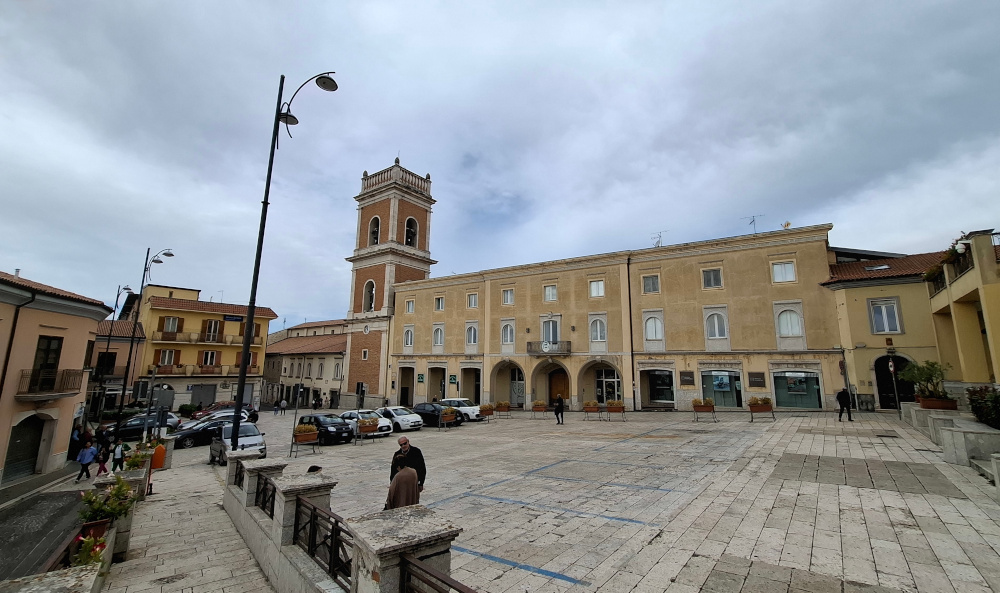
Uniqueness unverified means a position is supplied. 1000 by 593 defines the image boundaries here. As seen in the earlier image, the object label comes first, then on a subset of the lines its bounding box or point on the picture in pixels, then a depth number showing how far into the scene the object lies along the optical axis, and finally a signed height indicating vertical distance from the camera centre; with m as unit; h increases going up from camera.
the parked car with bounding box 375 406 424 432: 22.92 -2.38
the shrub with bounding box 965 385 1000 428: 10.50 -0.62
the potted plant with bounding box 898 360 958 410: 14.59 -0.20
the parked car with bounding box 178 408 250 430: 23.66 -2.41
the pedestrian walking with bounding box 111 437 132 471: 14.08 -2.86
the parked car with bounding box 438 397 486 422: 26.22 -2.05
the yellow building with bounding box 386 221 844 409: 24.77 +3.17
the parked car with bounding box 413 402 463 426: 24.06 -2.18
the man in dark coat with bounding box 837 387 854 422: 19.14 -0.92
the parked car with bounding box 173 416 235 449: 21.34 -3.09
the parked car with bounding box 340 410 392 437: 20.24 -2.24
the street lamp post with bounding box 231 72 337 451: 9.66 +3.78
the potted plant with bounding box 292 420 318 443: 17.42 -2.46
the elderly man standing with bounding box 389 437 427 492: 6.83 -1.34
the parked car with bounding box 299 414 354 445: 19.02 -2.48
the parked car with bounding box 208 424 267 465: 16.16 -2.62
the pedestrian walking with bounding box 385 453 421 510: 5.51 -1.46
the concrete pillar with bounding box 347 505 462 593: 3.12 -1.23
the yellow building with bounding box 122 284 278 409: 37.19 +2.11
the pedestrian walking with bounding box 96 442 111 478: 14.87 -2.99
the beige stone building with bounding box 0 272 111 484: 14.74 -0.01
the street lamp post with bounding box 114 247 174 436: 18.27 +4.50
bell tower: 41.53 +11.42
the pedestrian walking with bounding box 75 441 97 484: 14.86 -2.91
